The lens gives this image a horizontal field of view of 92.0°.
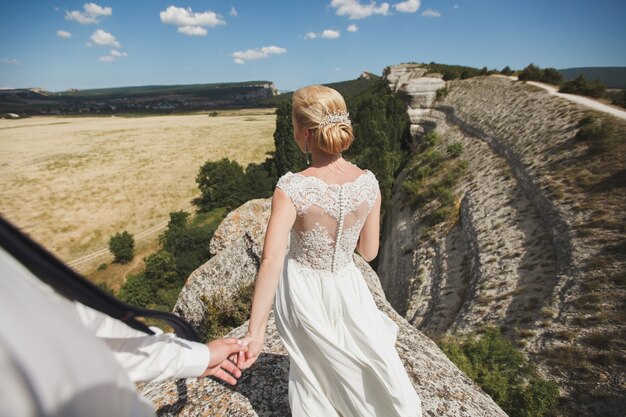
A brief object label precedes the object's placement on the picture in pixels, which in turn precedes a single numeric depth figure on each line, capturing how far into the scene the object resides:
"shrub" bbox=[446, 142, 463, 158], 20.56
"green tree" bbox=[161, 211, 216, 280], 23.25
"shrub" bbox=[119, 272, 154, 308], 21.19
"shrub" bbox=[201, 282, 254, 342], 6.18
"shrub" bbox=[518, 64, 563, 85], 22.84
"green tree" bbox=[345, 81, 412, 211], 23.09
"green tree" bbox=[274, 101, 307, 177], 34.03
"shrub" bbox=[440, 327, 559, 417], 5.95
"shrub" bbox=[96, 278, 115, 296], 23.20
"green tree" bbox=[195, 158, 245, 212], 36.88
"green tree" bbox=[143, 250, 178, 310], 22.10
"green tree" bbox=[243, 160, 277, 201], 35.53
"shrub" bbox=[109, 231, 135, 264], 27.78
